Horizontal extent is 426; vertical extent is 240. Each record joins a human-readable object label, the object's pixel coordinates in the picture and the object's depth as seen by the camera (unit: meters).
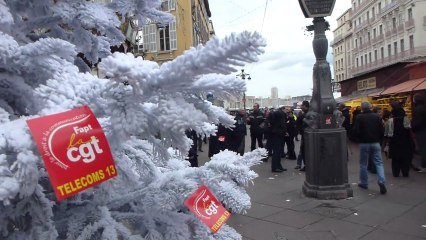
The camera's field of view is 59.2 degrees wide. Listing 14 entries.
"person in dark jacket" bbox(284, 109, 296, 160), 11.80
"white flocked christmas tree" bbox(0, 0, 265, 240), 0.76
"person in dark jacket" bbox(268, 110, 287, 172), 9.70
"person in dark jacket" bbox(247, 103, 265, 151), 12.56
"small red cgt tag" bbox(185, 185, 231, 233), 1.22
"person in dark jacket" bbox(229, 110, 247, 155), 7.12
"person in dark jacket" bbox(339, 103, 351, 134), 13.03
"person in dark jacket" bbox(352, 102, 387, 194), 6.97
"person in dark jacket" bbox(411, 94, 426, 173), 8.16
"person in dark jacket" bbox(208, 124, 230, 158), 6.93
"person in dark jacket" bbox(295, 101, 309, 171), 9.77
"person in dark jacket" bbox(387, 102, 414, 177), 8.28
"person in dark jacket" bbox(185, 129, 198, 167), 7.10
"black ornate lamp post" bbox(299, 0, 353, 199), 6.44
